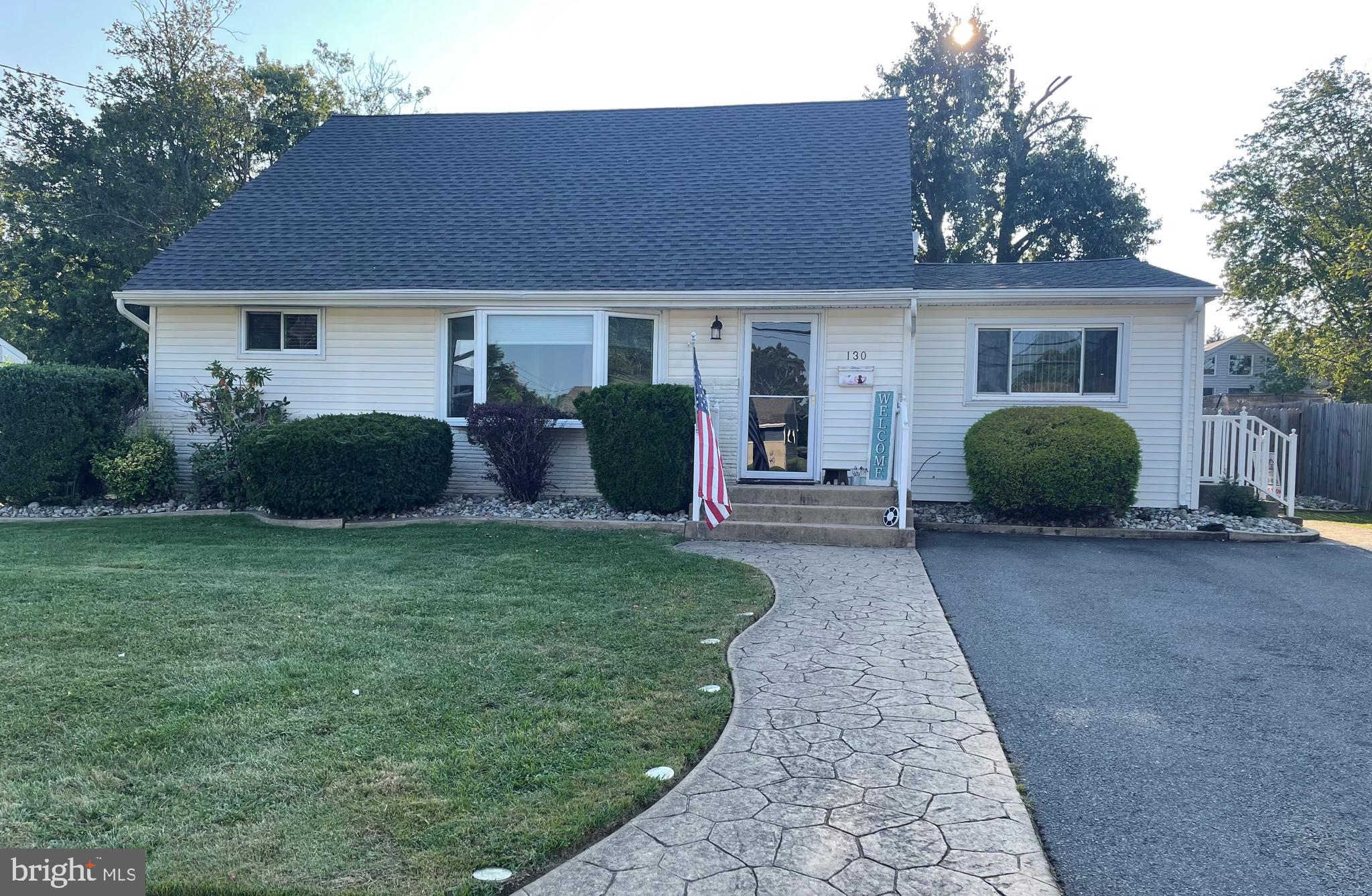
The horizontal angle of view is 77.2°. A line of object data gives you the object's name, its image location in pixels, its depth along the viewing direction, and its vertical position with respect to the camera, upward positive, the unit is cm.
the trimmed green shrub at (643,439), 974 -18
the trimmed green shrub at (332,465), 951 -55
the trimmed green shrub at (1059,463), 977 -38
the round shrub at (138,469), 1070 -71
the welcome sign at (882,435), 1067 -9
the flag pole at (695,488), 923 -69
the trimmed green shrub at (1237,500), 1098 -84
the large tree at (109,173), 1678 +479
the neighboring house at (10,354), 2452 +164
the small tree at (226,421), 1073 -9
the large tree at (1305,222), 2606 +704
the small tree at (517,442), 1055 -27
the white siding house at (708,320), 1087 +136
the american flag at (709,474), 892 -53
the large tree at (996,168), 2495 +770
